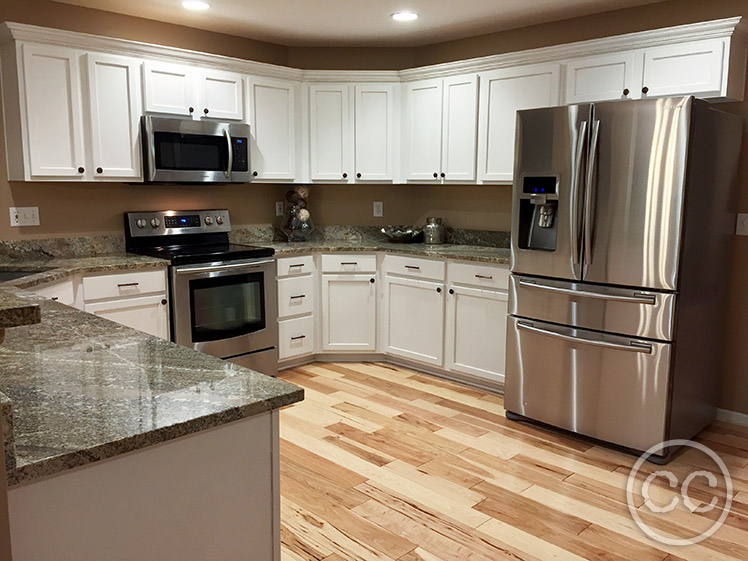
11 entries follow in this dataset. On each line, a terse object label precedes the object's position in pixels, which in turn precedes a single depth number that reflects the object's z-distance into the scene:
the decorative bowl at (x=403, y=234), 4.69
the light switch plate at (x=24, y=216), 3.62
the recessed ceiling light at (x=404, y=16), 3.87
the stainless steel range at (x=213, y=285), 3.75
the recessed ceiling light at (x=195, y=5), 3.62
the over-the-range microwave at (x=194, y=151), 3.78
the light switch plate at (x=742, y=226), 3.42
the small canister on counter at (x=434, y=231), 4.69
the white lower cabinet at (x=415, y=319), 4.23
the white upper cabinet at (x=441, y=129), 4.20
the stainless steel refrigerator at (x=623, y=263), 2.87
